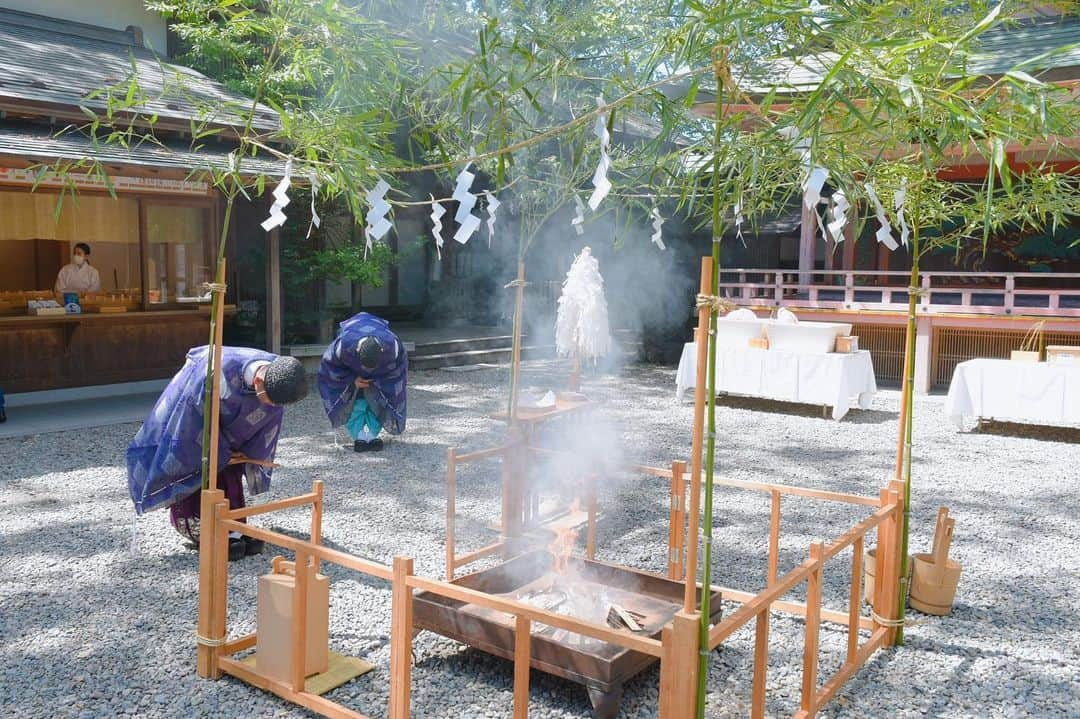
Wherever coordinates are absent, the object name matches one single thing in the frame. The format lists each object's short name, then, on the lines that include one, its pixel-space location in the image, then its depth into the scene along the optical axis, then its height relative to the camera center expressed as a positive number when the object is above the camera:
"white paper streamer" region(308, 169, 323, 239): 2.82 +0.34
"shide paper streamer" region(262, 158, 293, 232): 2.69 +0.26
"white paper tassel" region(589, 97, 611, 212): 2.07 +0.27
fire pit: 3.01 -1.32
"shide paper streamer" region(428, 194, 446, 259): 2.94 +0.25
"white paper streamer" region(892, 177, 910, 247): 2.82 +0.29
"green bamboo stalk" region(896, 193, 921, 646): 3.72 -0.55
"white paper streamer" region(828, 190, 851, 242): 2.41 +0.22
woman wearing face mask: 9.54 +0.06
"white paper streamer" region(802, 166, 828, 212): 2.00 +0.25
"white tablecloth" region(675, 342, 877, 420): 9.48 -0.98
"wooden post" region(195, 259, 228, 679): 3.21 -0.96
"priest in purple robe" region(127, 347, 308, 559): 4.23 -0.72
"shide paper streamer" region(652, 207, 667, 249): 2.98 +0.23
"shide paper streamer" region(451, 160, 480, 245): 2.49 +0.24
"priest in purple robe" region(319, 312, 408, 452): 7.02 -0.80
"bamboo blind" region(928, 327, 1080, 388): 11.09 -0.68
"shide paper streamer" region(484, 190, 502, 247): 2.98 +0.29
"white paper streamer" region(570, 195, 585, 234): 3.20 +0.26
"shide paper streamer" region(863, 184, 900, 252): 2.39 +0.19
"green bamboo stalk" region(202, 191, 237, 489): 3.21 -0.29
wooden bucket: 4.07 -1.38
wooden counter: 8.86 -0.73
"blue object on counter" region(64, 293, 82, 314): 9.19 -0.25
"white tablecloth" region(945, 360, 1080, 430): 8.45 -0.98
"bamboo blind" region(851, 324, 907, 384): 12.12 -0.77
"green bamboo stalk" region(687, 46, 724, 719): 2.19 -0.51
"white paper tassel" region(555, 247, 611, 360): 7.07 -0.18
